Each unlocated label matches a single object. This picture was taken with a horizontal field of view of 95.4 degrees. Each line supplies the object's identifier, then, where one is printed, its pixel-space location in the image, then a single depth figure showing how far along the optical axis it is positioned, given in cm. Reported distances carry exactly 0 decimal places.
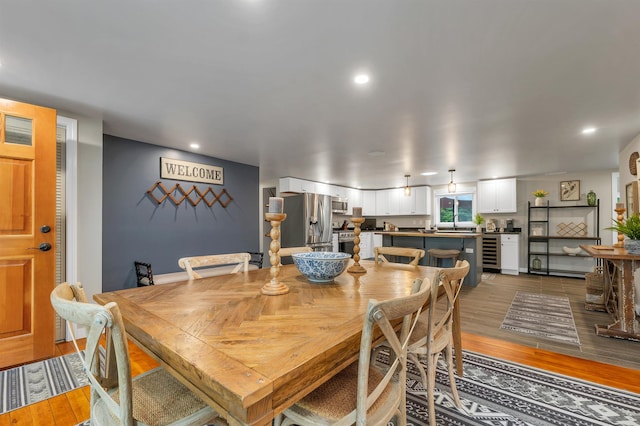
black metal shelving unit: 592
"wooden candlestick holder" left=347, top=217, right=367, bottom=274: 197
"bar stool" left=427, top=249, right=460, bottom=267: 484
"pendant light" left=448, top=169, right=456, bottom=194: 520
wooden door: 220
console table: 267
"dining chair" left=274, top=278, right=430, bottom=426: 83
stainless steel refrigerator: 587
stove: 718
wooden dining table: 67
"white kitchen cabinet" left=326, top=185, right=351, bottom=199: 733
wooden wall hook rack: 379
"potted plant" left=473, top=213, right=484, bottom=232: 686
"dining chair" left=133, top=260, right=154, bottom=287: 334
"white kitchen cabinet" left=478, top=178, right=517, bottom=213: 650
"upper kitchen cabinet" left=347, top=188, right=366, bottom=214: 800
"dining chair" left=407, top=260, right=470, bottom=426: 143
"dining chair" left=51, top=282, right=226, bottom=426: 75
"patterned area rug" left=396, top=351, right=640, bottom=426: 162
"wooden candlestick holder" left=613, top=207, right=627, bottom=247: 335
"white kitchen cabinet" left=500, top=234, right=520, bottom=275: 626
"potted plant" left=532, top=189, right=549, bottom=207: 623
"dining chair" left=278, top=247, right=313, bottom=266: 220
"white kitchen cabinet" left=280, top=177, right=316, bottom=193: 621
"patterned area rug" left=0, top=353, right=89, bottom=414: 184
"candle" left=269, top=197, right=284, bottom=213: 145
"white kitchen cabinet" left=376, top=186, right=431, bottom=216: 769
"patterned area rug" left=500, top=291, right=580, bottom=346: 286
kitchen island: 501
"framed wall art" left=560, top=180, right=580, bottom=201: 612
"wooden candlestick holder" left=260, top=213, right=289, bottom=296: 140
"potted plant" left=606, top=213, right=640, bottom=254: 265
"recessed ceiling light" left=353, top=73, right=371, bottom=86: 204
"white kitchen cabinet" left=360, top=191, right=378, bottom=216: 856
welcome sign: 388
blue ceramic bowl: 154
